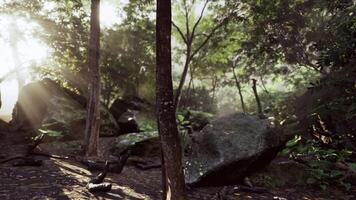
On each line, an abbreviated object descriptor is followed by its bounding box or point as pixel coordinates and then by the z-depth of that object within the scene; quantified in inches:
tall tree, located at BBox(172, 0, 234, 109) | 733.3
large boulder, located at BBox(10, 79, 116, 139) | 613.9
